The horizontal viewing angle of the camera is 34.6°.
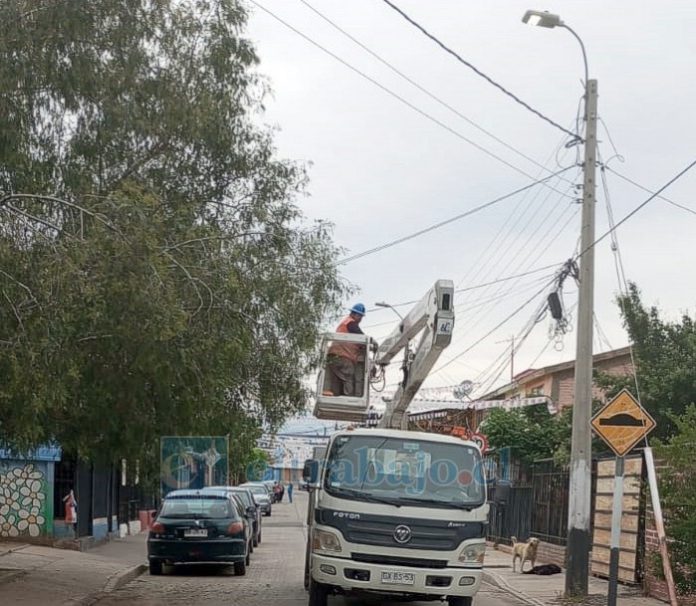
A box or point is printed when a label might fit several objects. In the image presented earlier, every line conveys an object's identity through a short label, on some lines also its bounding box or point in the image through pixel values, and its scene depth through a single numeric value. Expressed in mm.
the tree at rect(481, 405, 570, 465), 31422
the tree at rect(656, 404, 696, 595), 14930
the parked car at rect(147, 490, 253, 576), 19516
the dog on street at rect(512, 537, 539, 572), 21750
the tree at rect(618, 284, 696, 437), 27406
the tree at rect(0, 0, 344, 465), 11602
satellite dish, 42662
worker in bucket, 16781
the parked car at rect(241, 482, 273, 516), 47625
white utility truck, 12922
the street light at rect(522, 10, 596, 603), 16812
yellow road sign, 13633
